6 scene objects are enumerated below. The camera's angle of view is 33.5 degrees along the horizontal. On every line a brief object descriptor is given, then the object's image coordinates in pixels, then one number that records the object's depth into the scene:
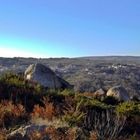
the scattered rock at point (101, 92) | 14.71
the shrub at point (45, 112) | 6.60
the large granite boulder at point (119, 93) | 13.71
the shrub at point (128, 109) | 8.24
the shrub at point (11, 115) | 6.51
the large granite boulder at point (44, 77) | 13.06
